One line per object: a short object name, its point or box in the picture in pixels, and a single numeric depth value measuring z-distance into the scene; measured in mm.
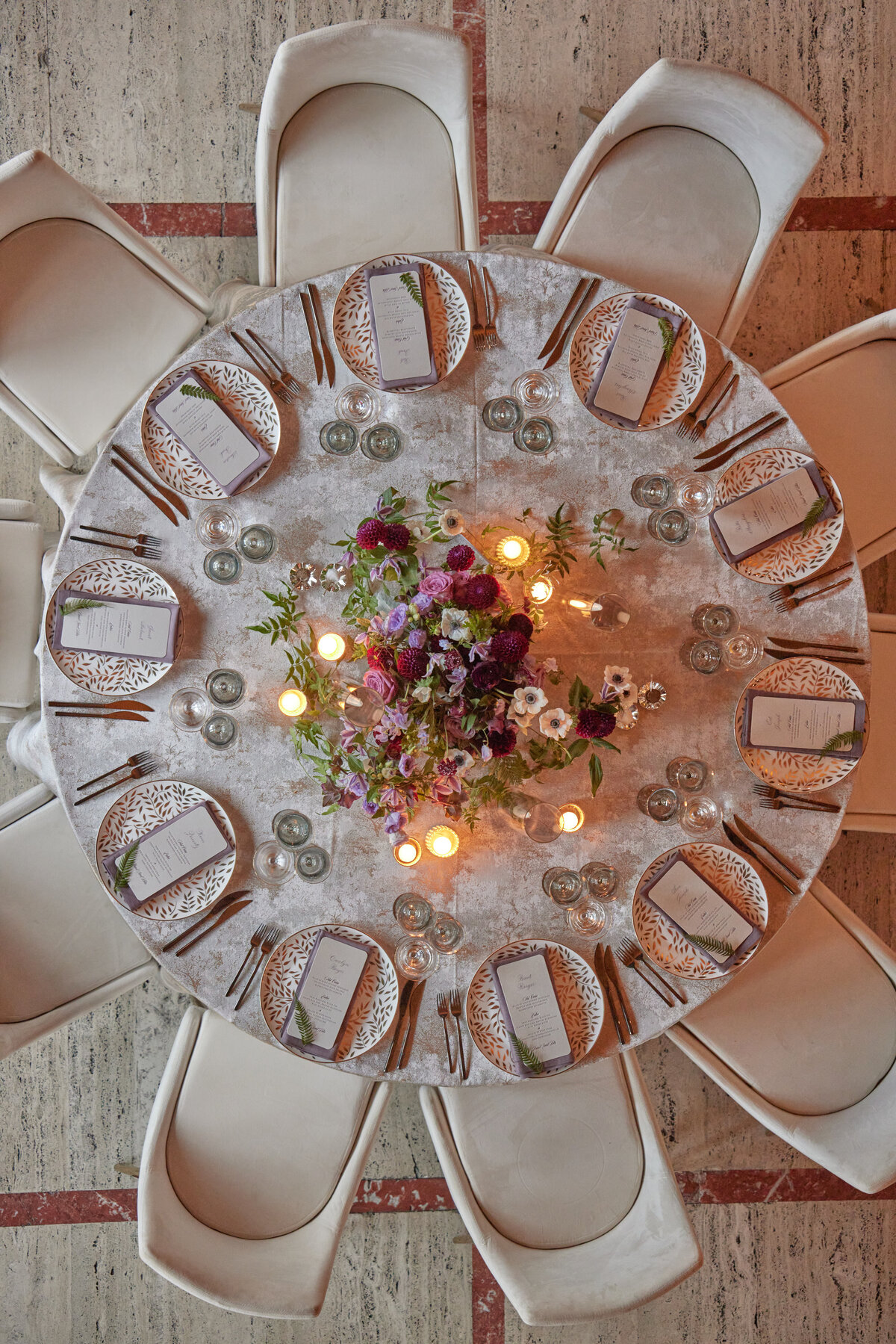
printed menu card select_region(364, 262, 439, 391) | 1991
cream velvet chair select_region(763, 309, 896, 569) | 2268
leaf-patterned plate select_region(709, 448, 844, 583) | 2031
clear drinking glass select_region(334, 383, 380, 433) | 2029
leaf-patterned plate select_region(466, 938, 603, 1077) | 2000
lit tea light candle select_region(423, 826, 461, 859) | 1959
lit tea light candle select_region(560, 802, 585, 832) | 1978
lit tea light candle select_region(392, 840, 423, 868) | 1959
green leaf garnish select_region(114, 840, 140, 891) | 1988
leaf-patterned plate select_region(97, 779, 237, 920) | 2004
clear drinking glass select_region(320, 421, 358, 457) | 2037
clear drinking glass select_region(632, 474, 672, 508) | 2039
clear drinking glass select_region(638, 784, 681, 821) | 2045
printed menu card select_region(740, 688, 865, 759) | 2020
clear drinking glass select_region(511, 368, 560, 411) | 2025
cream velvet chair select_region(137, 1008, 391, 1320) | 2066
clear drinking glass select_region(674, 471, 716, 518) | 2037
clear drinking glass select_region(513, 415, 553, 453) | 2035
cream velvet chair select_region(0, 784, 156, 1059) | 2260
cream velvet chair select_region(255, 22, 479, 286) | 2174
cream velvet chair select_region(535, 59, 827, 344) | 2195
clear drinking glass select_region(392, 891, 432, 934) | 2033
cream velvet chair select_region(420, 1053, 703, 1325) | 2129
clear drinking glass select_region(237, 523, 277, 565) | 2029
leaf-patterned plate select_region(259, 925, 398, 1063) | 1997
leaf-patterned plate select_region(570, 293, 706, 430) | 2020
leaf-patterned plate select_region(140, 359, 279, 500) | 2008
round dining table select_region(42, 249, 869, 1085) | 2021
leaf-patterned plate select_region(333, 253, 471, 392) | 2006
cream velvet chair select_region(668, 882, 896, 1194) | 2262
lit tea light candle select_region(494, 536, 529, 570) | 1942
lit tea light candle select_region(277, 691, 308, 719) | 1955
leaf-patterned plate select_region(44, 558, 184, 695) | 1998
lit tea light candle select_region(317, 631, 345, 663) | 1931
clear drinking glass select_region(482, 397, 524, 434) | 2037
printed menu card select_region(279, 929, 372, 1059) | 1991
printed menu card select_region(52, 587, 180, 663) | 1985
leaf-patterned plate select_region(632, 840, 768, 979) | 2014
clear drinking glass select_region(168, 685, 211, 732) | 2023
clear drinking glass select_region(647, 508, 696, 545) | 2045
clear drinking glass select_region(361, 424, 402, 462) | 2033
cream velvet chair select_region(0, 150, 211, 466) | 2201
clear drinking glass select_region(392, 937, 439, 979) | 2021
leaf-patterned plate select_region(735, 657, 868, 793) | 2029
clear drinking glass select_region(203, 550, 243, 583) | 2035
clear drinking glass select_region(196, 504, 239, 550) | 2029
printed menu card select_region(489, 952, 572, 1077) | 1986
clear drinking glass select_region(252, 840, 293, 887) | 2029
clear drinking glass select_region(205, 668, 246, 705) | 2027
